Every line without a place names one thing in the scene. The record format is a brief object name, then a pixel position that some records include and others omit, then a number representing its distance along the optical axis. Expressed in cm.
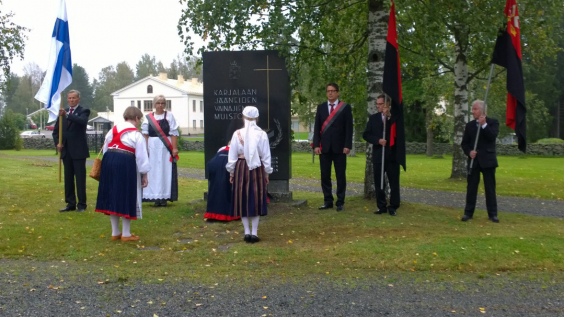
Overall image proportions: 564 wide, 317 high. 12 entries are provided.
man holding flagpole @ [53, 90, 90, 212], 1095
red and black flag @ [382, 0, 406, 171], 1091
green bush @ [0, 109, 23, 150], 4609
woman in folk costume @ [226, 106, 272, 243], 852
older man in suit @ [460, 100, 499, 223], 1012
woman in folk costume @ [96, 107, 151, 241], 847
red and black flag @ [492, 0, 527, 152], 1040
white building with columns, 9231
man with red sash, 1123
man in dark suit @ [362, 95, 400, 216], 1085
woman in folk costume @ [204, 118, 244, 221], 995
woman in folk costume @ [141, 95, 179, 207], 1192
